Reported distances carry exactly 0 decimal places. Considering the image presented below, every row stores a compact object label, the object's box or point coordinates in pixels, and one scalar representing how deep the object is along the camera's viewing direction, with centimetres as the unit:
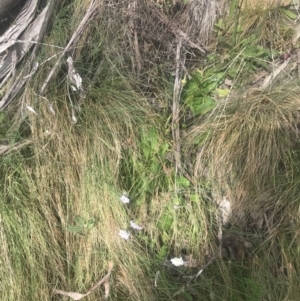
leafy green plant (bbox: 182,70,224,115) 165
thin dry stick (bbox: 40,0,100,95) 160
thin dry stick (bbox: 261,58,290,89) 163
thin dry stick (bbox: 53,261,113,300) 151
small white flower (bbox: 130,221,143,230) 152
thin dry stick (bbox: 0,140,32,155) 159
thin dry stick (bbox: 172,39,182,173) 157
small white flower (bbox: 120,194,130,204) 151
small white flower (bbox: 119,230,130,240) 150
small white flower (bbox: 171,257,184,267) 149
